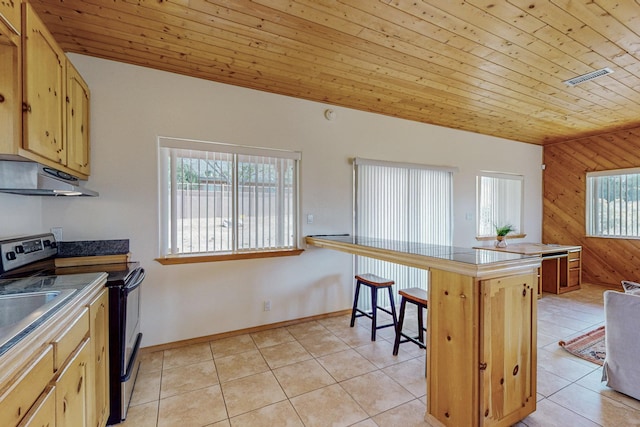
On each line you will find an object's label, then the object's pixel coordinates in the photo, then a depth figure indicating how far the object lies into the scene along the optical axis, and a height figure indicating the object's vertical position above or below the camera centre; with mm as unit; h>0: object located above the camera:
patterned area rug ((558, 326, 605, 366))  2630 -1286
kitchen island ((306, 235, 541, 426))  1585 -718
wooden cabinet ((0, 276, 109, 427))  856 -612
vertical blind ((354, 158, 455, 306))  3816 +67
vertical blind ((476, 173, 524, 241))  5027 +177
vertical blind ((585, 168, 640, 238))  4863 +152
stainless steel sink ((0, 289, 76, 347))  1100 -409
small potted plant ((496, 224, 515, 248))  4543 -386
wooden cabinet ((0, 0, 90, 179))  1430 +631
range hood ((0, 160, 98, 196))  1629 +188
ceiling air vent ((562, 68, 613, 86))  2814 +1352
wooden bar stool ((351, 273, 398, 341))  2963 -793
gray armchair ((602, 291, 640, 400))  2033 -929
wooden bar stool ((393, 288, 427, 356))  2487 -802
